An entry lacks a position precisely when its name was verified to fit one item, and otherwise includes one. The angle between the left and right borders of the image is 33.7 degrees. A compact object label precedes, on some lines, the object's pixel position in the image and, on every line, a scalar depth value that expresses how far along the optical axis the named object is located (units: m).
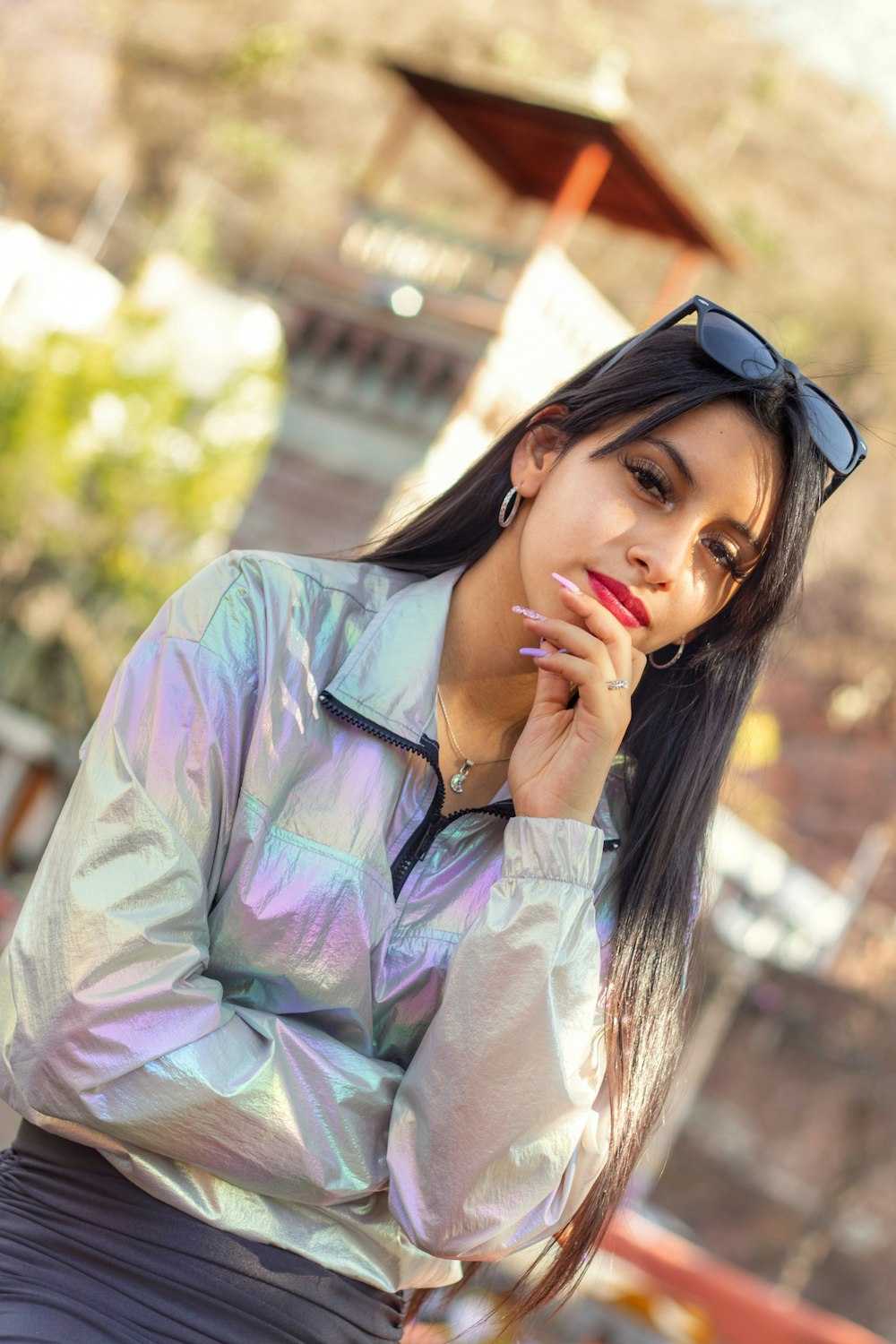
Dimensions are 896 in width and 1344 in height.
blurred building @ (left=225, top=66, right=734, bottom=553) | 10.53
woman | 1.56
